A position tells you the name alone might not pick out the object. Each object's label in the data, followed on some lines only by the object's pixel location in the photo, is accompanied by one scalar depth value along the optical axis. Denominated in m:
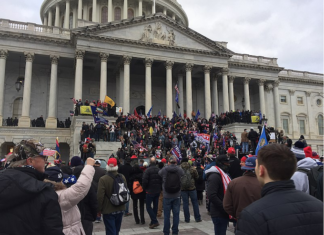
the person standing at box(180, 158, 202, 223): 9.57
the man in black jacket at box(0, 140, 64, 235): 2.92
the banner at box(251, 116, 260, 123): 31.17
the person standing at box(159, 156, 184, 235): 8.02
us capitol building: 32.09
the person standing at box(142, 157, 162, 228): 8.94
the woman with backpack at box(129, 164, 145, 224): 9.23
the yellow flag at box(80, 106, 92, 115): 25.86
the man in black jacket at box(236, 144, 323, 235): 2.20
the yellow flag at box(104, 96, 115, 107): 24.98
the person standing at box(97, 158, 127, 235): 6.28
